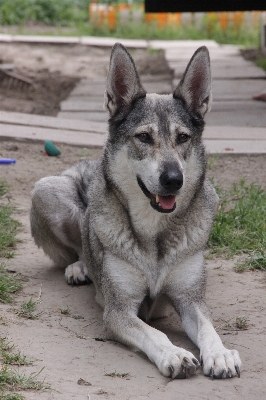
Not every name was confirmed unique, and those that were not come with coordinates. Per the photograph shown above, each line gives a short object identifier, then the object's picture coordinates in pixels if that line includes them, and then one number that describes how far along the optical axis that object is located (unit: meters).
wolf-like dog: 8.07
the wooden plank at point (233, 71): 22.41
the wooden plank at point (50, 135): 15.96
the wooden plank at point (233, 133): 16.27
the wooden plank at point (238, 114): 17.72
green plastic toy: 15.07
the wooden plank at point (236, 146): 15.19
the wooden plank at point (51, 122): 17.24
